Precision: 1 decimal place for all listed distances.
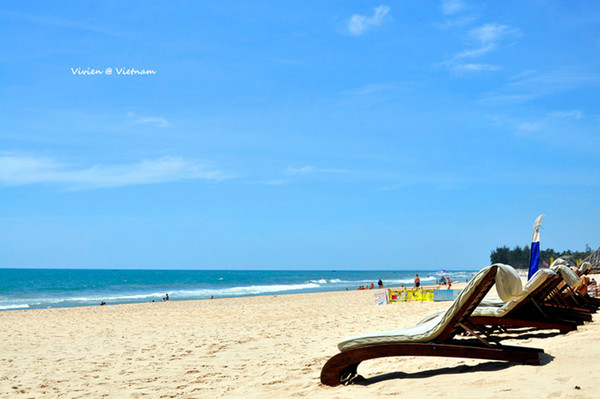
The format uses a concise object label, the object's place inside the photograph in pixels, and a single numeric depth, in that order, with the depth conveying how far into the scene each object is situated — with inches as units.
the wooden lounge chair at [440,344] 193.2
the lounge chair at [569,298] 335.0
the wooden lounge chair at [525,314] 273.1
